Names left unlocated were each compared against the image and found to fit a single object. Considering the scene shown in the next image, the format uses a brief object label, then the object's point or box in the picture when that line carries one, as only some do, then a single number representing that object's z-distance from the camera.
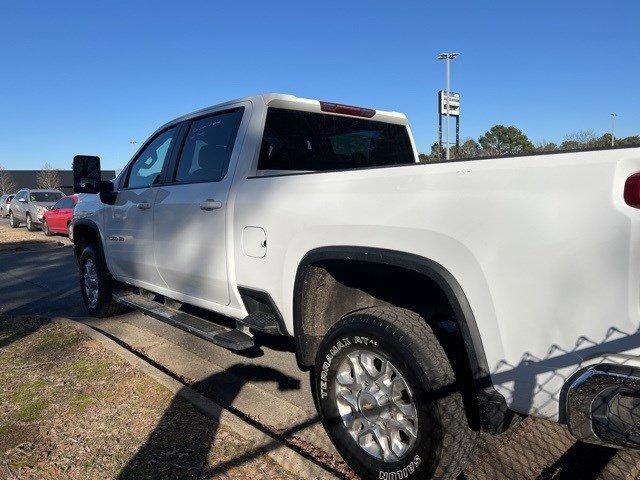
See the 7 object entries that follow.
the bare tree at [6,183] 63.97
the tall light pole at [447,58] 31.56
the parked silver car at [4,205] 32.81
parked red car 17.31
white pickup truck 1.69
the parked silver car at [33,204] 20.47
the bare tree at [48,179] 66.06
